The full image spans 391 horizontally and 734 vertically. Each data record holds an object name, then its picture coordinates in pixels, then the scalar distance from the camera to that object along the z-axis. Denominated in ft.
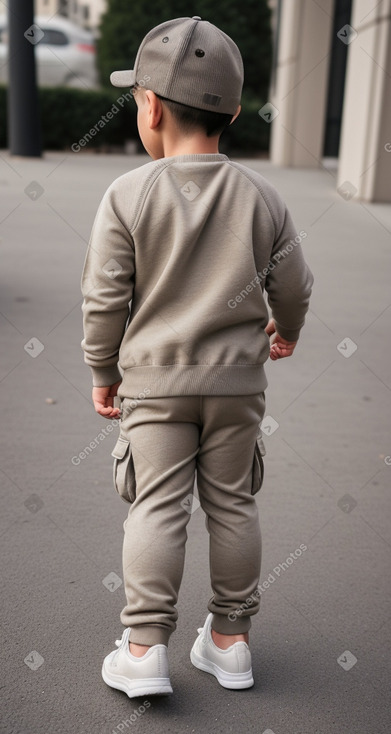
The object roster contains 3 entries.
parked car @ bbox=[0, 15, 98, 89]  71.72
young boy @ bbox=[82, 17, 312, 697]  6.51
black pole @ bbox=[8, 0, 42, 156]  48.55
